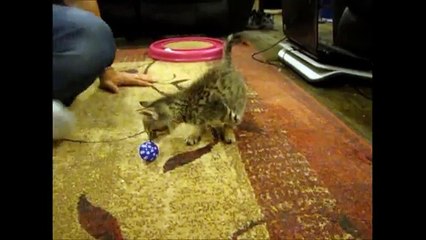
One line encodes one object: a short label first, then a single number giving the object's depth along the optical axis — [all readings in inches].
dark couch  105.0
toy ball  42.8
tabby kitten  47.7
